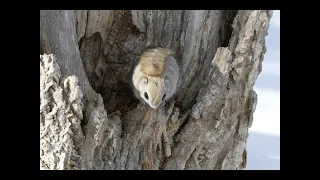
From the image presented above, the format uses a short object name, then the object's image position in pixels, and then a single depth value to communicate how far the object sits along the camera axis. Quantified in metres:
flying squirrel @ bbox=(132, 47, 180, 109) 4.52
